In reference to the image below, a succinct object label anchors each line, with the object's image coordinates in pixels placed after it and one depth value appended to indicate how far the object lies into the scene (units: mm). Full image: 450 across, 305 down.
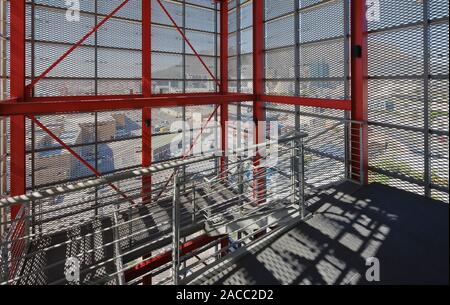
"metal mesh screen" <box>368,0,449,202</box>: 3045
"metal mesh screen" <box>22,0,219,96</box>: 4543
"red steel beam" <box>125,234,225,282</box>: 4656
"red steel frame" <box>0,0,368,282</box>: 3715
